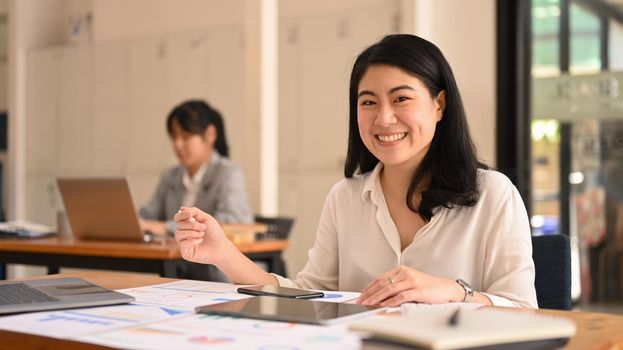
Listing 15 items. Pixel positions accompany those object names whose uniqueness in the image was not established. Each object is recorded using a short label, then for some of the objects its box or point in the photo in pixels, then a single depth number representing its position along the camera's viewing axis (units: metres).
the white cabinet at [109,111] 7.49
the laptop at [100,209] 2.93
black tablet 1.56
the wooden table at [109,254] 2.77
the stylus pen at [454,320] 1.40
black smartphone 1.77
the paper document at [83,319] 1.54
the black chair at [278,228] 3.43
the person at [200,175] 3.54
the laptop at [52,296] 1.67
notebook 1.35
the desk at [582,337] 1.47
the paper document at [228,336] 1.44
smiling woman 1.96
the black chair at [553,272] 2.03
